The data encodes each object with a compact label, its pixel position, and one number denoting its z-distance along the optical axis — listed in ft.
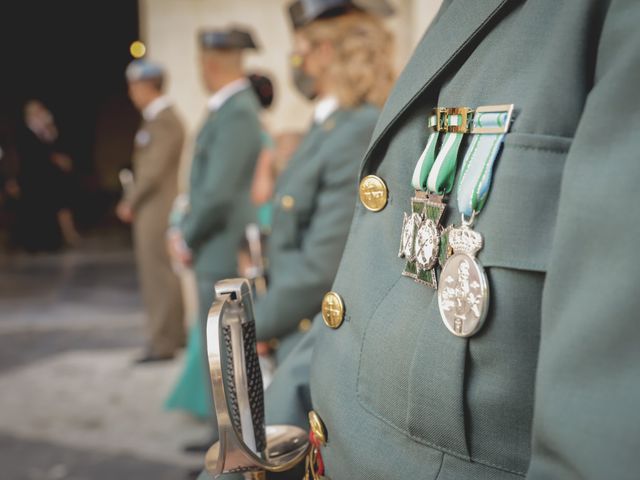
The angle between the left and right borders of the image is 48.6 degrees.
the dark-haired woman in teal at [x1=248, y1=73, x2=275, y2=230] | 10.39
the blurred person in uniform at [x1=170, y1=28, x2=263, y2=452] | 9.64
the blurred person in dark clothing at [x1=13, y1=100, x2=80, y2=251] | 27.25
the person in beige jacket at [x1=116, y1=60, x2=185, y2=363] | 14.07
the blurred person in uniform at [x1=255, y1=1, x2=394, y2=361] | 6.46
